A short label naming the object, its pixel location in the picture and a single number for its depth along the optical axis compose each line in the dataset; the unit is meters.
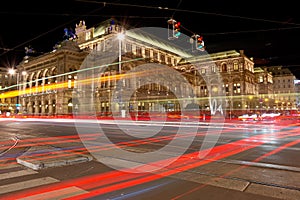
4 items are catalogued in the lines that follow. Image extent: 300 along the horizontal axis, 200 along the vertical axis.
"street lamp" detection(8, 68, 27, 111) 79.39
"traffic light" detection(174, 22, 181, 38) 13.91
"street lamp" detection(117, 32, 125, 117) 27.38
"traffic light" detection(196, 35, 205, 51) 15.77
